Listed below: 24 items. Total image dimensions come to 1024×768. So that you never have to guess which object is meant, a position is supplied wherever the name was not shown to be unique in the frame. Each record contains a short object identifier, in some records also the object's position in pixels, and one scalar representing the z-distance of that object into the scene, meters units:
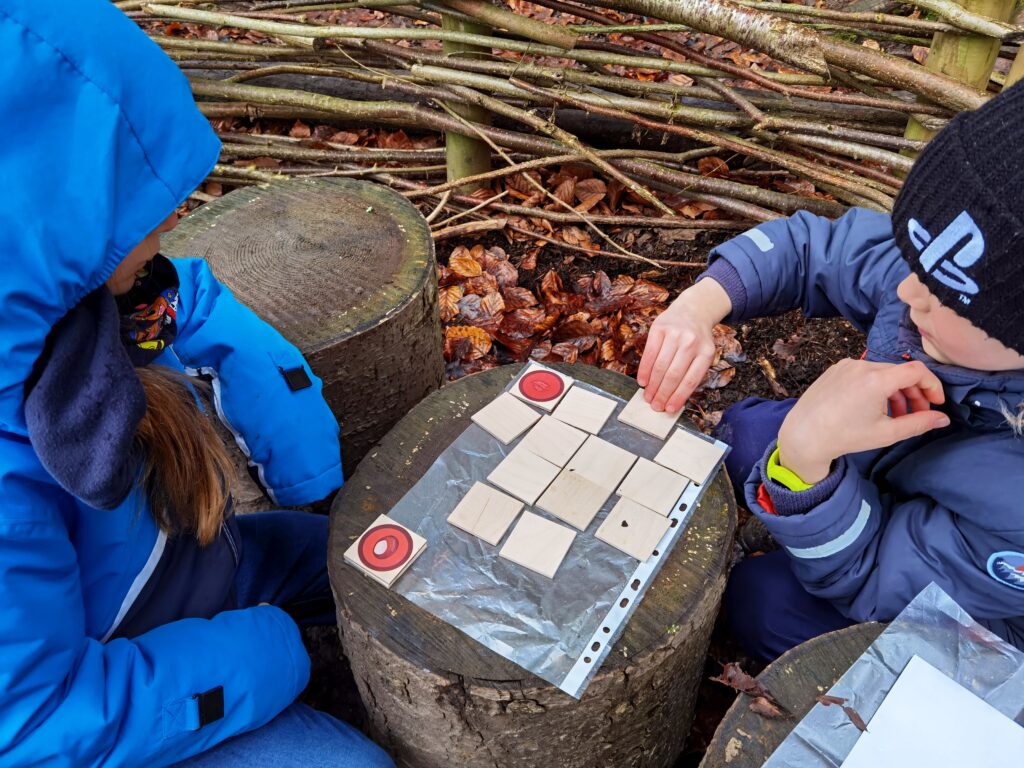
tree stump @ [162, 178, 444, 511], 1.79
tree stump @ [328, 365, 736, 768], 1.13
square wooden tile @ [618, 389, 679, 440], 1.47
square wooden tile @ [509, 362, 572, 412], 1.53
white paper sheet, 0.99
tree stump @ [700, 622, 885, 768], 1.02
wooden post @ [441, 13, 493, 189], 2.77
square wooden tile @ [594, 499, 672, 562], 1.26
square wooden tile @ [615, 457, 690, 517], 1.33
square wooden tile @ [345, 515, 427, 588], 1.22
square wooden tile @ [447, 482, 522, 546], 1.30
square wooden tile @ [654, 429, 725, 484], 1.39
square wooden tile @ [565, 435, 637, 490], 1.39
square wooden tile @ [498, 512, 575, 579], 1.24
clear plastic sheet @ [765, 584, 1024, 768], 1.01
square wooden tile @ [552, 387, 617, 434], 1.49
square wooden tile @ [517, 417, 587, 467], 1.43
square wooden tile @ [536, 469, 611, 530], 1.32
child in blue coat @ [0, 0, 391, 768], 0.79
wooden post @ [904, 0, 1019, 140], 2.03
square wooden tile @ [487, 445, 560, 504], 1.36
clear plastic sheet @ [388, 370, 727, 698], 1.13
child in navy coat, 0.97
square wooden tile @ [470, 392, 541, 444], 1.47
